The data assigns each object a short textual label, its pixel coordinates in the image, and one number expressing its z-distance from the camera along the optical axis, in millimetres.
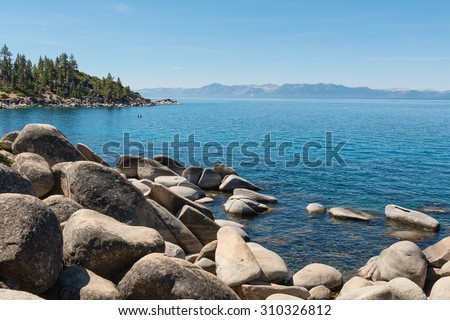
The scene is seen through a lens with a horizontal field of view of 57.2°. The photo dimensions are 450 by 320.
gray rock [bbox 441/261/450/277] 17719
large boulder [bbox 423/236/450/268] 18938
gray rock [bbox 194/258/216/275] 16597
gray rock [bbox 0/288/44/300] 8422
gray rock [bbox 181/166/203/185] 36781
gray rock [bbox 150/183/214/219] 22469
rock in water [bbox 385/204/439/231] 26378
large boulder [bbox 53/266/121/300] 10562
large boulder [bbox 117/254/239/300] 10648
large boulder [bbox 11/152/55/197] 17891
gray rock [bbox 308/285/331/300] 16719
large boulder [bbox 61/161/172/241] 16203
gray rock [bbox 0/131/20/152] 27922
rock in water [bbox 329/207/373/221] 28109
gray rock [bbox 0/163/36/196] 13062
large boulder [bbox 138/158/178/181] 35781
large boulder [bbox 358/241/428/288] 17844
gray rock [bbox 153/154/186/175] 39469
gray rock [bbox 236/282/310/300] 15196
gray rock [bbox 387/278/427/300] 15062
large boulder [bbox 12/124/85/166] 22156
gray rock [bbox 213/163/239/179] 38656
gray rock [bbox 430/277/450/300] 15320
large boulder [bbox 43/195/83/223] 14547
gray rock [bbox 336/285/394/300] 13398
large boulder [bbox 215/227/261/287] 15398
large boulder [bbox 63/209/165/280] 11969
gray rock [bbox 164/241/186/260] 15878
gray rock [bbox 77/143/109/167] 28578
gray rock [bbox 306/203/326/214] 29656
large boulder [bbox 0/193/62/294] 9946
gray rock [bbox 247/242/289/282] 17328
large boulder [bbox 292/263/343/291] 17688
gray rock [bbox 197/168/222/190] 36062
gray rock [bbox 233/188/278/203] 32000
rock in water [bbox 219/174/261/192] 35344
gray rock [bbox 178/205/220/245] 21219
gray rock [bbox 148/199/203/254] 19266
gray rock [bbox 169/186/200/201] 31384
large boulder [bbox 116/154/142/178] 36500
